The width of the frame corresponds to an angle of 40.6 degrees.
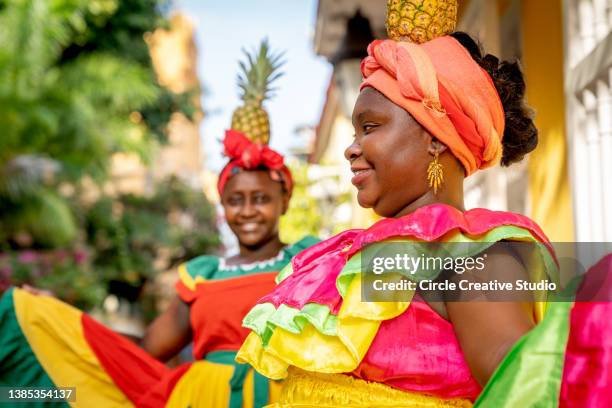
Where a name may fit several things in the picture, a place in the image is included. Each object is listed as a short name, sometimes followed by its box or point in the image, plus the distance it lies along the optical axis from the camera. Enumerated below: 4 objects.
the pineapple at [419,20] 2.08
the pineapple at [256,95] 3.74
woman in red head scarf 3.20
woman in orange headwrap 1.75
